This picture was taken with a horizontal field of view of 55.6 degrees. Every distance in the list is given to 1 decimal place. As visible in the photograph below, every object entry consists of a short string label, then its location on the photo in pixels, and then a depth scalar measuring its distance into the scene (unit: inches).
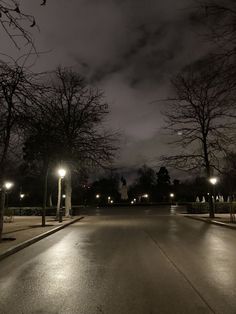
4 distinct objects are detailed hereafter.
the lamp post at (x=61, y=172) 673.3
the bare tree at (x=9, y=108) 199.3
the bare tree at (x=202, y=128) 721.1
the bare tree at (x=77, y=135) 779.8
